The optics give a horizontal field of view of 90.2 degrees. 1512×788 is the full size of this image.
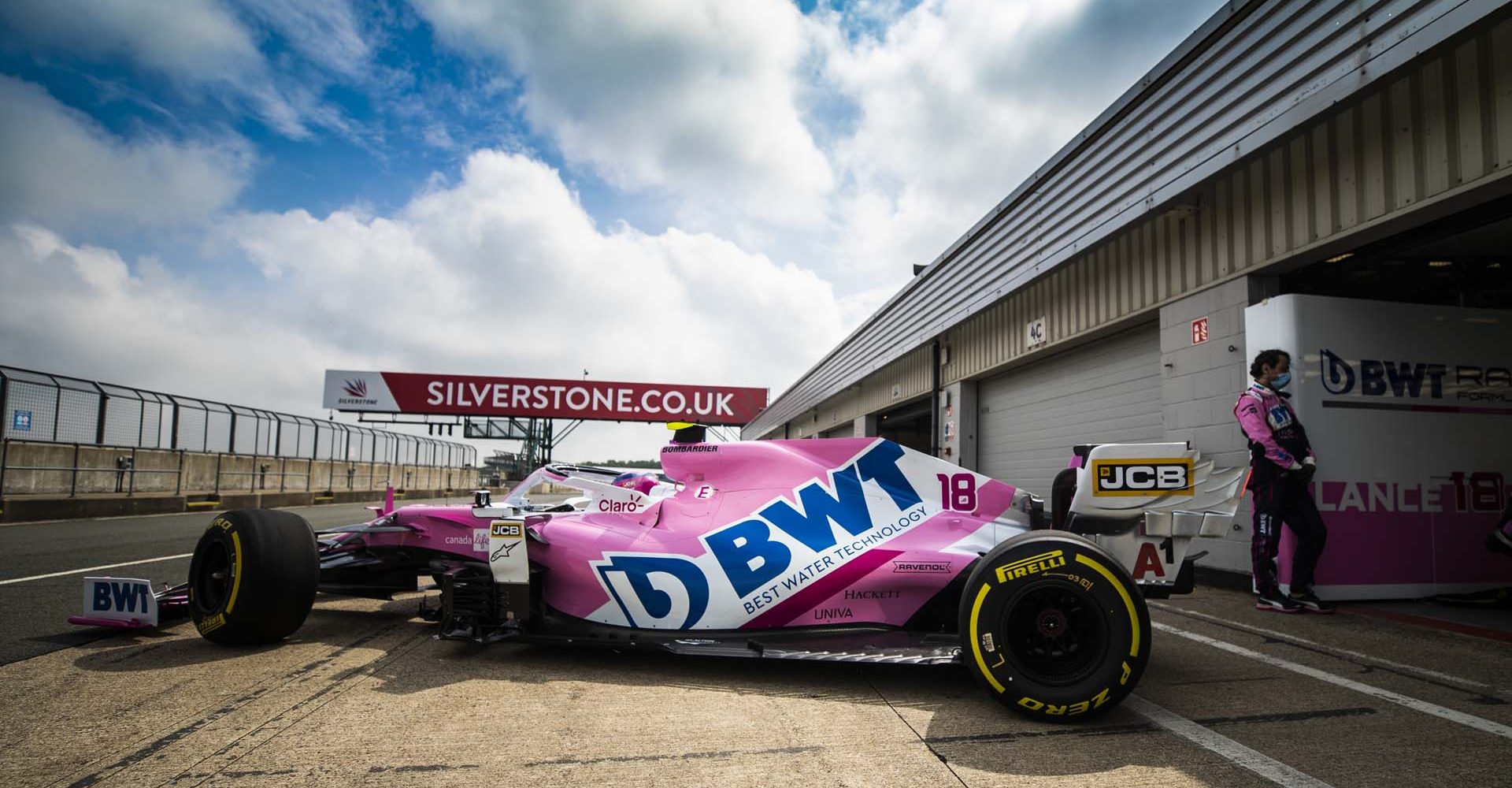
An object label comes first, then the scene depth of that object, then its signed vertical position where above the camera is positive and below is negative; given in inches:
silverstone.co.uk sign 1199.6 +82.3
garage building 181.6 +80.3
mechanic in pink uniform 204.7 -5.7
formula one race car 115.0 -20.8
